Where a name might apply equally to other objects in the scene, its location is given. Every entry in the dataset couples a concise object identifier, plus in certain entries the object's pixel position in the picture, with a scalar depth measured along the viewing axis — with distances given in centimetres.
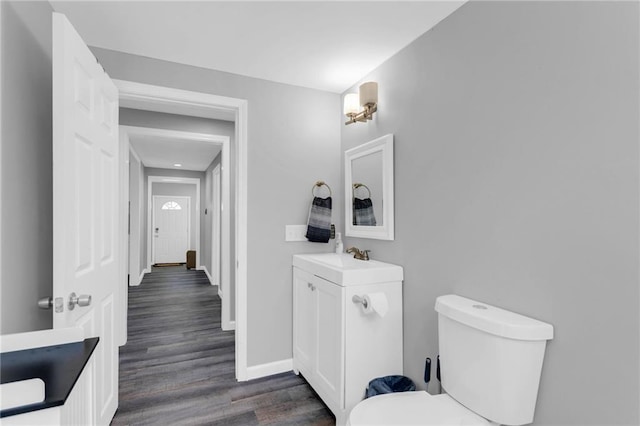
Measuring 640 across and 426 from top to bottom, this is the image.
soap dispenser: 258
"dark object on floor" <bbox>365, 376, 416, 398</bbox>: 178
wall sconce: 214
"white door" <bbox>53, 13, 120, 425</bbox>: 126
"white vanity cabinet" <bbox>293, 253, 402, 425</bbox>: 181
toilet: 118
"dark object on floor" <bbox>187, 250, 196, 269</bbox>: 754
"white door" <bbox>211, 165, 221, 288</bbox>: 459
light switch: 253
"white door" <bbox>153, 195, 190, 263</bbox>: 823
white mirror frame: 207
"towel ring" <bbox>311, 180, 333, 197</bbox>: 259
